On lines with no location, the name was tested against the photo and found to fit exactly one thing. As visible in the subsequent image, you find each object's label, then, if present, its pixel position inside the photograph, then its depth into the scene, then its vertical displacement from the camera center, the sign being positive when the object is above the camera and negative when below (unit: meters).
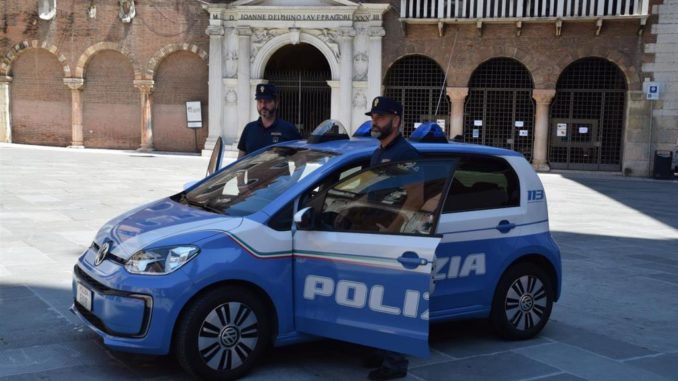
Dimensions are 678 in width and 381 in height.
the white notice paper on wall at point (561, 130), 25.89 +0.21
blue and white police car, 4.62 -0.88
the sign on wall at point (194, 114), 28.41 +0.65
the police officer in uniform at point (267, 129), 7.50 +0.03
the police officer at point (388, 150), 4.94 -0.12
